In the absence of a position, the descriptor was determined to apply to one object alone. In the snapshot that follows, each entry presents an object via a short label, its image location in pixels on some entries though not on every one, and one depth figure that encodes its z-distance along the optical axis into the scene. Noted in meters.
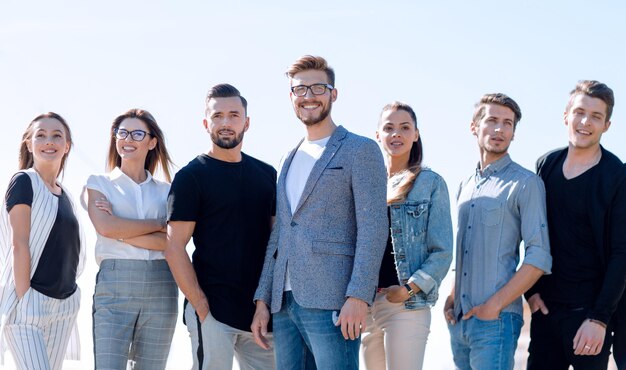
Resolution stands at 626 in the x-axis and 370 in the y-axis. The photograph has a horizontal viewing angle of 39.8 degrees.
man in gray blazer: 4.71
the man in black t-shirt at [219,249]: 5.41
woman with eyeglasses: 5.79
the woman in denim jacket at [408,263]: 5.24
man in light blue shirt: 5.11
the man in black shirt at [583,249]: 5.09
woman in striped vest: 5.80
